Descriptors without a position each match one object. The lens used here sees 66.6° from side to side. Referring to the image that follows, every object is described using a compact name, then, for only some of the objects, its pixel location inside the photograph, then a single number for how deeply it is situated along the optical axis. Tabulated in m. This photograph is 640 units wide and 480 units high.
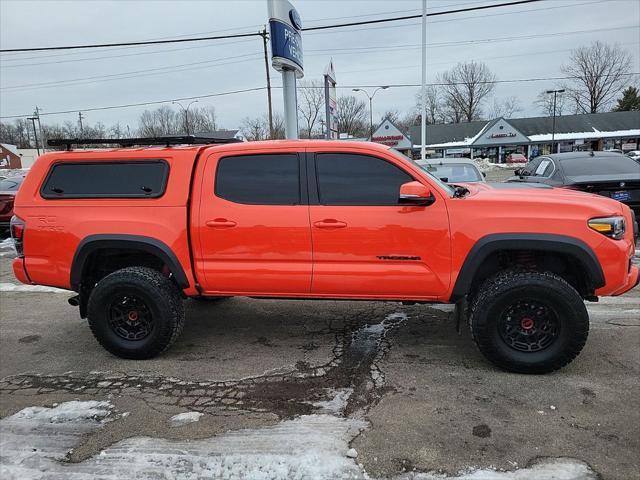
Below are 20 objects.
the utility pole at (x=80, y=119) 92.53
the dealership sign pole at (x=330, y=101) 10.99
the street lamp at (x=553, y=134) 55.23
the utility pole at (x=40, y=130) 59.21
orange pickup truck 3.83
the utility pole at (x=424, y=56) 18.73
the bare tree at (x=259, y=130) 59.06
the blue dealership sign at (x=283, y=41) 9.10
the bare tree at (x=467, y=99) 84.88
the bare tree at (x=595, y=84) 73.61
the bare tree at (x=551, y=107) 78.64
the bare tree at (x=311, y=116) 63.70
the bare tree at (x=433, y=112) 91.24
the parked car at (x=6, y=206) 11.75
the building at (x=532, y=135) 57.56
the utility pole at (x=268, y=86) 32.53
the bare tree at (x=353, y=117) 72.69
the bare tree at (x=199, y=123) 73.50
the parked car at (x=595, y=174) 7.94
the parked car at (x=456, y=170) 8.91
